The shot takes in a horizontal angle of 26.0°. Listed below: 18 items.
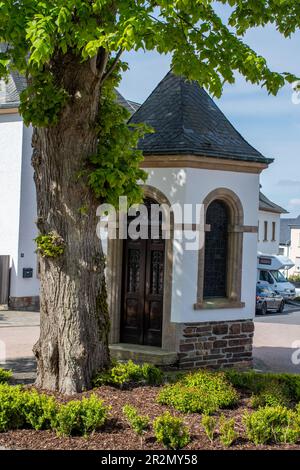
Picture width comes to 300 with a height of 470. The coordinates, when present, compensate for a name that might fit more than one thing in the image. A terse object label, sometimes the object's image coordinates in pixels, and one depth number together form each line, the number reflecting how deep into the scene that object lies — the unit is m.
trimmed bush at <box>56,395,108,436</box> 7.25
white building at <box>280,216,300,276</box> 66.50
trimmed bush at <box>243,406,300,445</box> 7.05
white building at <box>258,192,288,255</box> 44.62
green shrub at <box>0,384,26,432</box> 7.48
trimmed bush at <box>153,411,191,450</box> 6.85
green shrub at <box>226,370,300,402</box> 9.17
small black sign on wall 21.63
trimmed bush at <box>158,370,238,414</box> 8.20
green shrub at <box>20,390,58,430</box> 7.44
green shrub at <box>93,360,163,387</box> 9.41
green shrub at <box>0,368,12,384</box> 9.49
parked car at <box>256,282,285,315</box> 26.98
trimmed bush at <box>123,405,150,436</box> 7.09
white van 30.09
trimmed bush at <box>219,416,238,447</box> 6.89
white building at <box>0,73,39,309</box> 21.44
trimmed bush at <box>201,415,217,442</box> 7.03
